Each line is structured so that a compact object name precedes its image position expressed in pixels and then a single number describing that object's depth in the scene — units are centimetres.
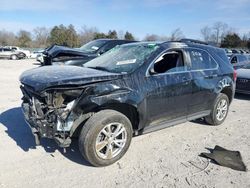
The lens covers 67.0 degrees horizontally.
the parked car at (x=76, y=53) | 669
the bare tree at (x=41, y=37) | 4845
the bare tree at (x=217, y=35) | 5359
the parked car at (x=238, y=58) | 962
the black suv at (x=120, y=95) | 264
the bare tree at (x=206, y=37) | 5588
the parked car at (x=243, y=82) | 635
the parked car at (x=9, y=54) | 2171
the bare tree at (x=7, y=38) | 4660
